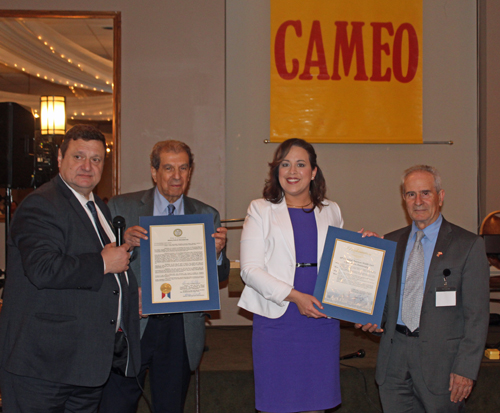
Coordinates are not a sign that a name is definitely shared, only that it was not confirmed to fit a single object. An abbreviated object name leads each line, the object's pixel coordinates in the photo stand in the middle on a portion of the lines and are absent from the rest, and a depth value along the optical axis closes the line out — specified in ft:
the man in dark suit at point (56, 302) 5.86
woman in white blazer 7.47
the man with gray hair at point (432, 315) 7.00
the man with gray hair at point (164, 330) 7.60
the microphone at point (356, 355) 12.11
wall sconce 16.70
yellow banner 16.70
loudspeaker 11.55
